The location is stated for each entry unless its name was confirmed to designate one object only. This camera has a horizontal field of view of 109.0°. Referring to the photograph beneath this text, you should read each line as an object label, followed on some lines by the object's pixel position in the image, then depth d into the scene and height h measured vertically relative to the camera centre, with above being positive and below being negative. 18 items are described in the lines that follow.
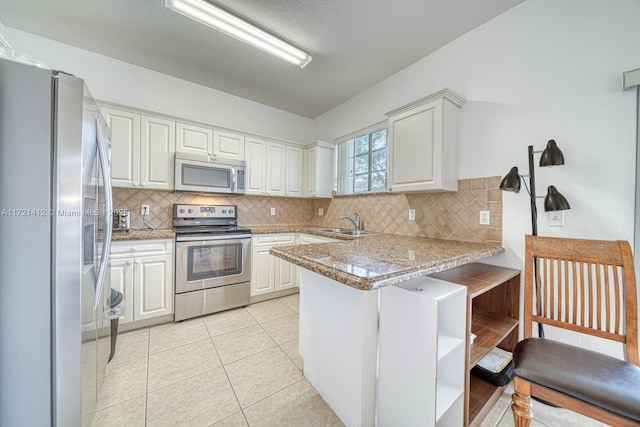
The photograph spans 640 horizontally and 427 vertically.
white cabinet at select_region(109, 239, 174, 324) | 2.10 -0.63
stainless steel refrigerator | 0.85 -0.13
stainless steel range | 2.38 -0.57
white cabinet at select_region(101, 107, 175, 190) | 2.30 +0.66
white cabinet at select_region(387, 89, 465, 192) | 1.90 +0.63
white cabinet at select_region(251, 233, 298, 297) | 2.87 -0.73
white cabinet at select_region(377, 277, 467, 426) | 0.97 -0.64
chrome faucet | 2.98 -0.11
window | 2.91 +0.73
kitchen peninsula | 1.01 -0.52
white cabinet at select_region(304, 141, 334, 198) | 3.45 +0.67
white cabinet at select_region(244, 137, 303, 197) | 3.12 +0.65
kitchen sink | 2.82 -0.24
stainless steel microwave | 2.59 +0.46
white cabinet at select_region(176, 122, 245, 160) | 2.66 +0.87
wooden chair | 0.83 -0.63
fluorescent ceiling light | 1.65 +1.52
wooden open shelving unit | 1.23 -0.75
